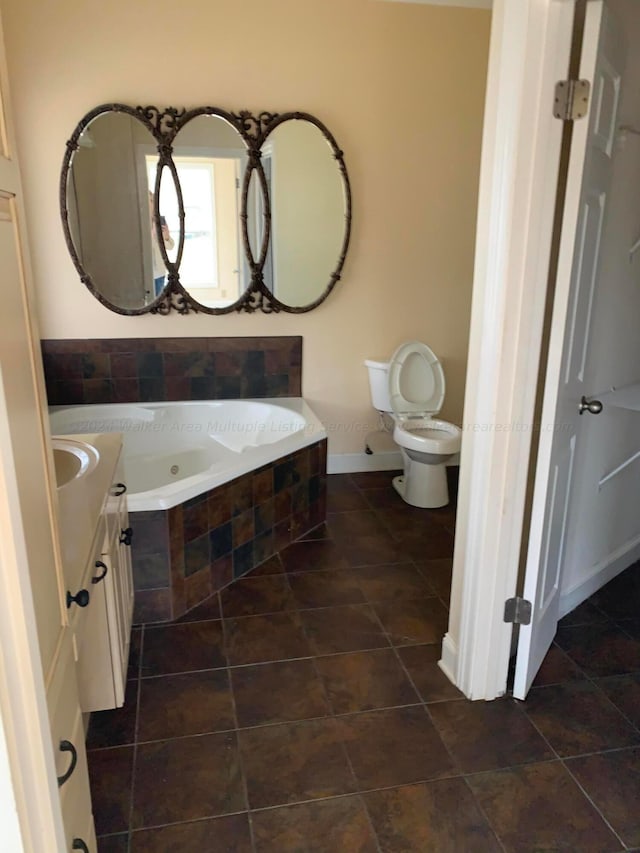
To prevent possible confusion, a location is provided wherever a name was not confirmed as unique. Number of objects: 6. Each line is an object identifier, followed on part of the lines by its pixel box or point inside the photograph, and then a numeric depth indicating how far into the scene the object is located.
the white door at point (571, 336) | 1.69
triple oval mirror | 3.39
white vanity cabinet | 1.68
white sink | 1.84
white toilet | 3.57
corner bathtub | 3.54
